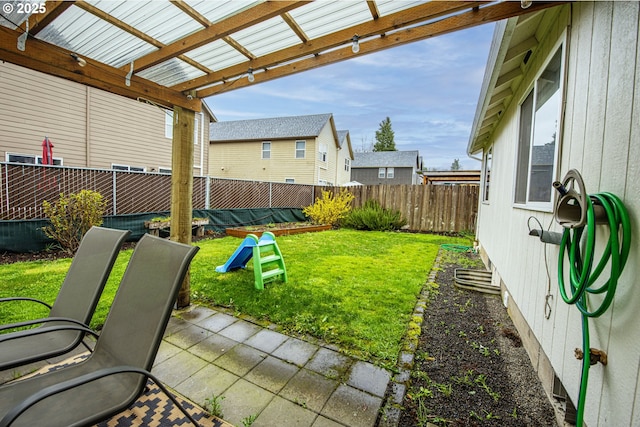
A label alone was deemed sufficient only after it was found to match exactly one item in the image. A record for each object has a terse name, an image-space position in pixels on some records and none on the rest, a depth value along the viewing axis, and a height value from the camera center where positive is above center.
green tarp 5.26 -0.73
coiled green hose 1.18 -0.21
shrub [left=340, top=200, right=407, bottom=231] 10.93 -0.58
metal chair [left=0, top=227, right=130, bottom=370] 1.74 -0.79
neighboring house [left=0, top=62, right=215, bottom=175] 8.15 +2.22
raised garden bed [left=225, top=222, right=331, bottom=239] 8.52 -0.94
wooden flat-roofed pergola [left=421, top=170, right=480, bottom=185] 12.40 +1.50
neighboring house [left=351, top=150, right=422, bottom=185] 30.20 +4.08
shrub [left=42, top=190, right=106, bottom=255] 5.45 -0.53
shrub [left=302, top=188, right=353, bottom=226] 11.61 -0.30
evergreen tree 46.59 +11.04
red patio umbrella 7.59 +1.00
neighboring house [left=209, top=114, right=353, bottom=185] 18.12 +3.36
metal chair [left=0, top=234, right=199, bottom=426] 1.28 -0.86
